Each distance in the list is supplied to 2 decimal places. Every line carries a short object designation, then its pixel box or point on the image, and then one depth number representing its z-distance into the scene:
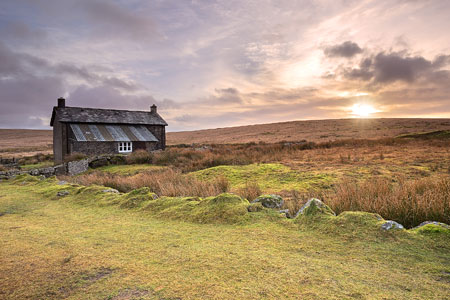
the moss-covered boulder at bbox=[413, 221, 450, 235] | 3.64
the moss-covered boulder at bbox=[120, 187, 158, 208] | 6.24
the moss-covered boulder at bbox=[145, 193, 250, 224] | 4.91
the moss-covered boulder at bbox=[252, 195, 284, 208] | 5.51
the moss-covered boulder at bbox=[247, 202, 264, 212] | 5.07
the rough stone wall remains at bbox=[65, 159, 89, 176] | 17.02
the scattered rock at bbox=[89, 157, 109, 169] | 19.16
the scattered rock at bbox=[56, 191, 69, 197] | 7.78
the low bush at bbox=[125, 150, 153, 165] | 20.58
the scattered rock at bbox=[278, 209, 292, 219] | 4.92
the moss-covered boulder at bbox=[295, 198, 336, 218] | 4.54
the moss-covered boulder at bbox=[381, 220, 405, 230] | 3.82
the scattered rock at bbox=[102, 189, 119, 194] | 7.63
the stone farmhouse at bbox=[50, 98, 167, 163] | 28.77
